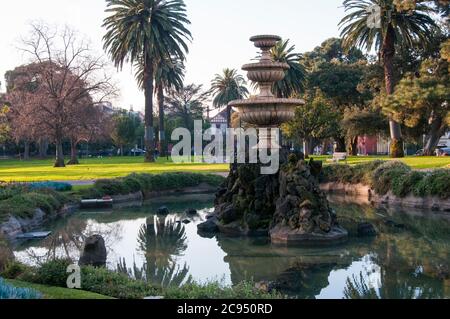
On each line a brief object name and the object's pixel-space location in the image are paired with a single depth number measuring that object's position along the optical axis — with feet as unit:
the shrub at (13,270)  31.60
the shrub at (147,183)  85.92
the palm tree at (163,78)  199.93
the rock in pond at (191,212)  73.34
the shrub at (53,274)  29.25
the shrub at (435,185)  71.41
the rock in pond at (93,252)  42.25
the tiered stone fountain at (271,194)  49.85
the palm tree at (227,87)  276.21
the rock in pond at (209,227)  57.95
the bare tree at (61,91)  151.43
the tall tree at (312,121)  164.66
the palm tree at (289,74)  176.04
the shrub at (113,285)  27.53
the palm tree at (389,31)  127.44
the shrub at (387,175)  82.53
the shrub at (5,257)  34.21
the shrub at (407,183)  77.66
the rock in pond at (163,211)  74.28
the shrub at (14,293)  19.65
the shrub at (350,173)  92.79
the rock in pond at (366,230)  52.85
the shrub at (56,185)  79.78
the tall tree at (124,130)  264.17
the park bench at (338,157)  126.48
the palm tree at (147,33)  148.15
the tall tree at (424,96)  108.06
